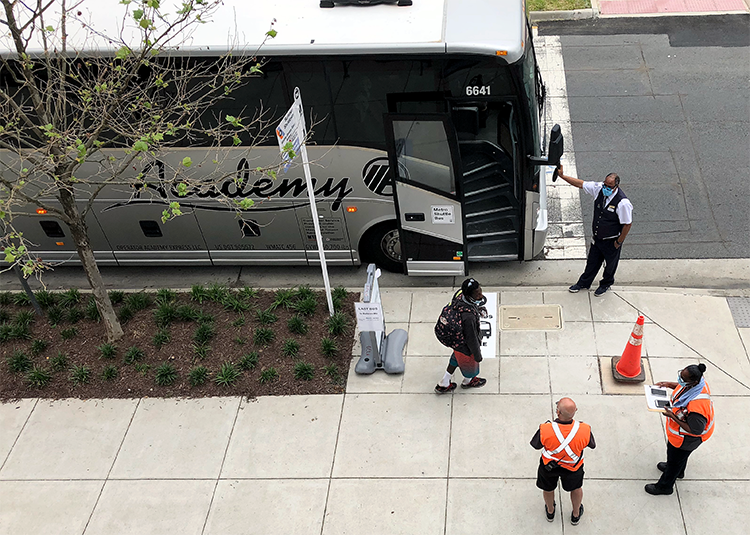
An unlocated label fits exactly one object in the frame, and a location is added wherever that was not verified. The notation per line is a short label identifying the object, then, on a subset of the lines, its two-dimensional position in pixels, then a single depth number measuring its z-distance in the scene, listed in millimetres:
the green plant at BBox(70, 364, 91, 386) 7984
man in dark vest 7578
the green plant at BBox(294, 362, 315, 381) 7743
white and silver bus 7426
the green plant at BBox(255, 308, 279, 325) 8469
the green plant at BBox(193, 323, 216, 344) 8281
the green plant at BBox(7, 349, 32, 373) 8172
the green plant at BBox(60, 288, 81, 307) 9062
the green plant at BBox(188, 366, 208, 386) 7809
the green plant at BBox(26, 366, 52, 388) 7984
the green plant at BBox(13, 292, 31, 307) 9156
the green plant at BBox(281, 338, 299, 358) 8023
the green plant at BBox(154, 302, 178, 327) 8570
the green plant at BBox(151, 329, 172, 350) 8289
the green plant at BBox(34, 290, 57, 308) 9102
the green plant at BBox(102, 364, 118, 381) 7972
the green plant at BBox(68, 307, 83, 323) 8766
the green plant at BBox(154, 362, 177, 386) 7861
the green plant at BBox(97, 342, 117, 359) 8156
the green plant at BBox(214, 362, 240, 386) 7781
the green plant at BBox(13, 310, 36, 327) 8730
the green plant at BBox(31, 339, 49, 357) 8328
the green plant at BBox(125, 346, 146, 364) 8117
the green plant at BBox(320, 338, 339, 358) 7961
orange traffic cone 7008
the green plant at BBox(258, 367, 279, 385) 7758
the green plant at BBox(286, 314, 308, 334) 8297
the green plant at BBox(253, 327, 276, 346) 8211
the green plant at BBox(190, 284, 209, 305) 8906
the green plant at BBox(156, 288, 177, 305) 8906
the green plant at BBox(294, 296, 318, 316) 8547
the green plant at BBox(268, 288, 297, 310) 8641
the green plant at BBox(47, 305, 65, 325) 8797
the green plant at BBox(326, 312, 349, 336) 8231
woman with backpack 6430
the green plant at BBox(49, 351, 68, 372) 8141
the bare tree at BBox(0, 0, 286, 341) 6555
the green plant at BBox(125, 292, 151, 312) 8891
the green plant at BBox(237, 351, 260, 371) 7914
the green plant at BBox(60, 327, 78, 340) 8523
